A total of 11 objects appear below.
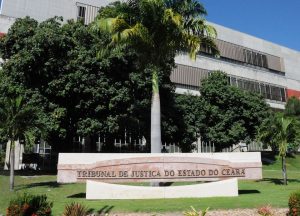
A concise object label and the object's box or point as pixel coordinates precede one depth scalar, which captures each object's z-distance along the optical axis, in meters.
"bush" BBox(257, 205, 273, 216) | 8.86
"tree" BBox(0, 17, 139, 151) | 26.77
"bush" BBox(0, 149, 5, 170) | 34.07
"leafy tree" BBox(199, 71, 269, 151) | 37.44
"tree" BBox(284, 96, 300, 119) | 48.75
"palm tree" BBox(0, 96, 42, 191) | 19.62
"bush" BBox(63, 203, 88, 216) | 9.65
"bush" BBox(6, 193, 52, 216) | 10.13
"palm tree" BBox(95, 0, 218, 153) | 20.38
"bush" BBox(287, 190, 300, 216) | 11.23
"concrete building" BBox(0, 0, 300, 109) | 39.47
